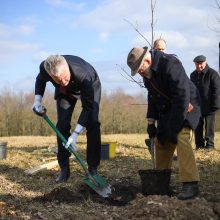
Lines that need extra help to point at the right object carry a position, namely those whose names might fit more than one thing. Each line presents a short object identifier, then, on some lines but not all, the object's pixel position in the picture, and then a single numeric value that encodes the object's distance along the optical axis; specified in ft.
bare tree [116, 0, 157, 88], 19.67
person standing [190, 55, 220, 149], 19.87
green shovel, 11.55
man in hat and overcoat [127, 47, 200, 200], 10.19
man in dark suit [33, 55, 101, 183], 11.80
